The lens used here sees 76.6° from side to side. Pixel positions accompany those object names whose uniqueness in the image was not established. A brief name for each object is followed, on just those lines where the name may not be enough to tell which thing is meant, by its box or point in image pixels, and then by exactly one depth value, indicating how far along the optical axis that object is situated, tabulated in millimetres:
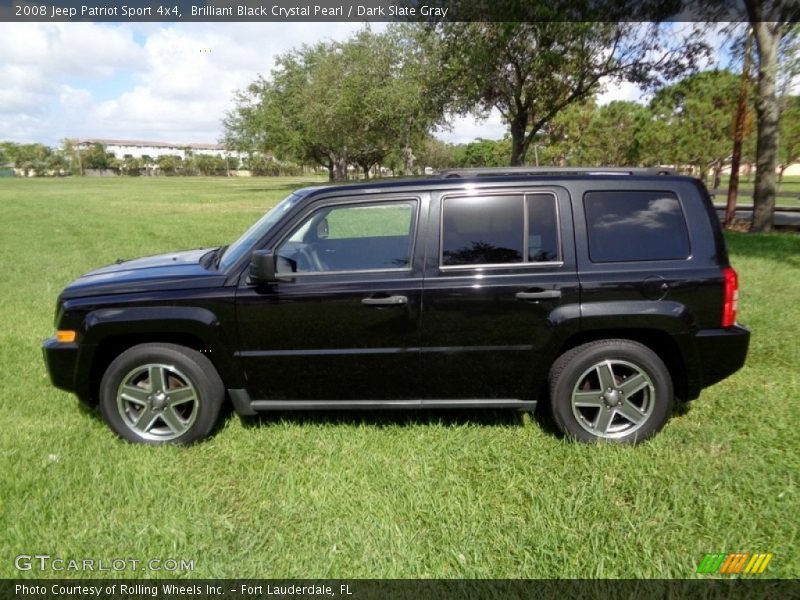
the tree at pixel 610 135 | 41572
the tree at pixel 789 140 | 26844
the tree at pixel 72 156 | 117250
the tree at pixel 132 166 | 123375
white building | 175875
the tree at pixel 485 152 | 62328
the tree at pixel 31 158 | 114062
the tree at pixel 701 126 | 28875
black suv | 3266
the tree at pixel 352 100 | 33188
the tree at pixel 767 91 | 13203
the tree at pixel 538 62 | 16797
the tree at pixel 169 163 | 128875
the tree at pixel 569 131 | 37250
